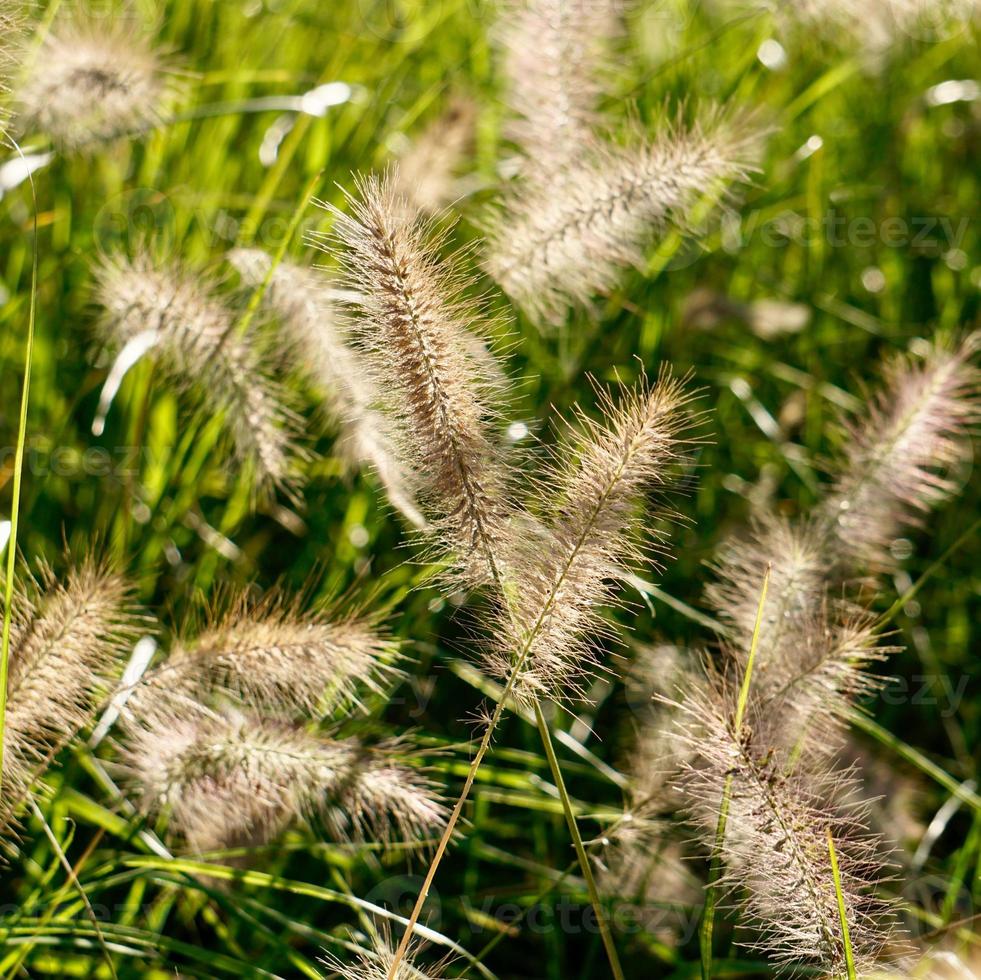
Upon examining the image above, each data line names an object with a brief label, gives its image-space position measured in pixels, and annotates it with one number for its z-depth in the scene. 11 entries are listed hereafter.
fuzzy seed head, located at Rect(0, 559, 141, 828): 0.85
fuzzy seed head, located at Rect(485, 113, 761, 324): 0.93
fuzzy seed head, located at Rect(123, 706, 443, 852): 0.87
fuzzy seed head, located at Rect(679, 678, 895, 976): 0.82
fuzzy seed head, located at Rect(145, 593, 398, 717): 0.86
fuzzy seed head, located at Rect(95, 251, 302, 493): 0.93
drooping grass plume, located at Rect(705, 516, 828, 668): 0.90
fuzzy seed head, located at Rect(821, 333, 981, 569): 0.94
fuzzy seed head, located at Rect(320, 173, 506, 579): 0.82
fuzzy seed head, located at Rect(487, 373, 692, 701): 0.82
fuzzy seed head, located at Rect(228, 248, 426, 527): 0.92
